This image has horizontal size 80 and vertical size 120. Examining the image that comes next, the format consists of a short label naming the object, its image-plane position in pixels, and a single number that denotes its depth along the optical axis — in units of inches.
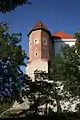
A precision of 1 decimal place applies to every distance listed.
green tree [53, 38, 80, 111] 1175.6
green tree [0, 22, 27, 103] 962.7
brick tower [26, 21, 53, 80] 2486.5
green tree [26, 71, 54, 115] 1092.5
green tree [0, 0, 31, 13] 440.6
